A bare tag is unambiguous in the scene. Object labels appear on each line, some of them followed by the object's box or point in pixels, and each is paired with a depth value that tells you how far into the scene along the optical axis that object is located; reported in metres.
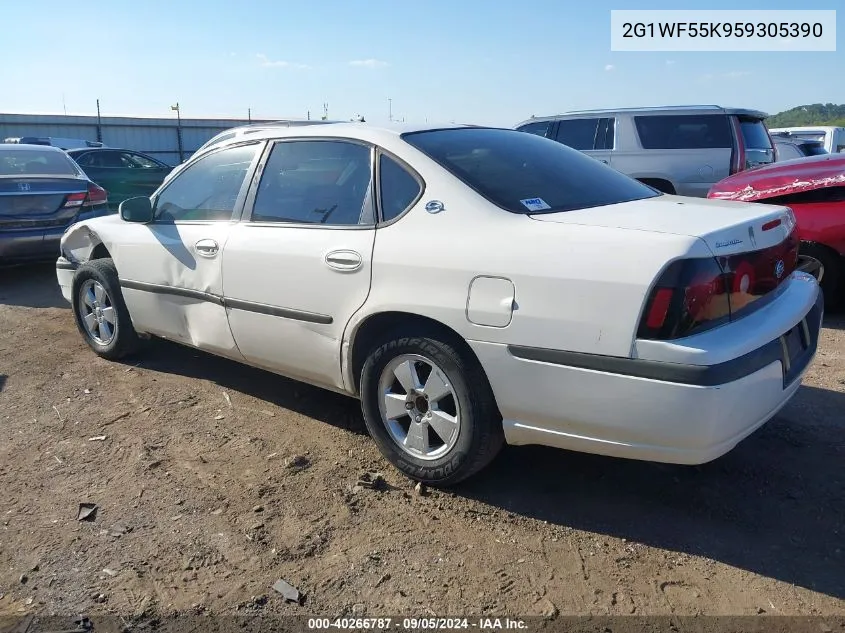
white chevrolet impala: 2.57
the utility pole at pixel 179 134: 24.09
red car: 5.63
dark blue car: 7.51
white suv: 8.84
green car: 12.20
